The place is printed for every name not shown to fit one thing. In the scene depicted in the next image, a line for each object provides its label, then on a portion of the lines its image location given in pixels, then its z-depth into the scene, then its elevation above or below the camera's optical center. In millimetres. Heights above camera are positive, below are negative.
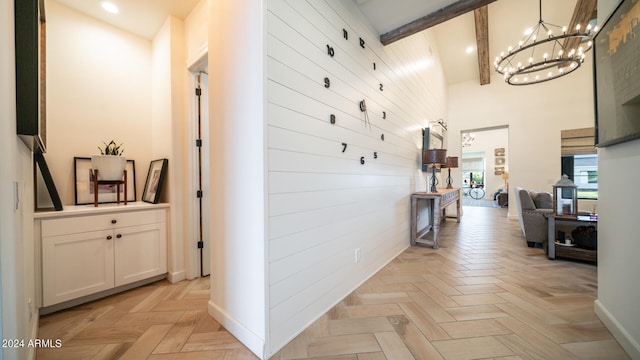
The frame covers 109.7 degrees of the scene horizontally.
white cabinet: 1776 -646
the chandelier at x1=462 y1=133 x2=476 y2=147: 9779 +1710
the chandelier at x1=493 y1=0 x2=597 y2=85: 3498 +2677
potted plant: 2131 +137
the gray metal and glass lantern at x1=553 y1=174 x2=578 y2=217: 2873 -271
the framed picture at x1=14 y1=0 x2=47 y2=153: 1047 +535
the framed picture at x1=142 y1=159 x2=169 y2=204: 2416 -24
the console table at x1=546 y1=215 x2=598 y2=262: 2763 -887
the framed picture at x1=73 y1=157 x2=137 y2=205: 2256 -85
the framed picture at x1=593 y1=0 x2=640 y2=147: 1265 +641
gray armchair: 3305 -571
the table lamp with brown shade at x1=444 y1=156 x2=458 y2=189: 5236 +340
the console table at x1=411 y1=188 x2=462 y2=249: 3324 -504
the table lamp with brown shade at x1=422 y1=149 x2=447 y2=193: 3549 +344
